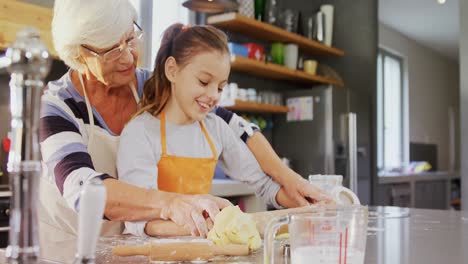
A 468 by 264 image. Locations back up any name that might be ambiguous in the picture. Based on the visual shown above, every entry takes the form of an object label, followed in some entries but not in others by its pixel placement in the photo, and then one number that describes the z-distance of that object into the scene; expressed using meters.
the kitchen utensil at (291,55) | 4.04
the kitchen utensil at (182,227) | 1.04
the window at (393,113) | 5.68
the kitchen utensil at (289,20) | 4.09
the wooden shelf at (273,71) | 3.47
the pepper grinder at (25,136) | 0.47
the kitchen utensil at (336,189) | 1.31
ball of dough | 0.90
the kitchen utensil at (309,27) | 4.37
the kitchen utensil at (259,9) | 3.79
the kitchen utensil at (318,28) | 4.42
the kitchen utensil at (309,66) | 4.24
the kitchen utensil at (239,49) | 3.40
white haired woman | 1.12
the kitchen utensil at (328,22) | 4.57
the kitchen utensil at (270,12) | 3.87
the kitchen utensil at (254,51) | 3.61
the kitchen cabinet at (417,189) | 4.71
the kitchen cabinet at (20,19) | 2.37
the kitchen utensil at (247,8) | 3.55
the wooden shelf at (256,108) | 3.44
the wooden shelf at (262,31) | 3.46
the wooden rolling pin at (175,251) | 0.79
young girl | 1.33
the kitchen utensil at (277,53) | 3.99
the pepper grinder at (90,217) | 0.46
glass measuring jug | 0.68
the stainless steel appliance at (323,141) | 3.97
